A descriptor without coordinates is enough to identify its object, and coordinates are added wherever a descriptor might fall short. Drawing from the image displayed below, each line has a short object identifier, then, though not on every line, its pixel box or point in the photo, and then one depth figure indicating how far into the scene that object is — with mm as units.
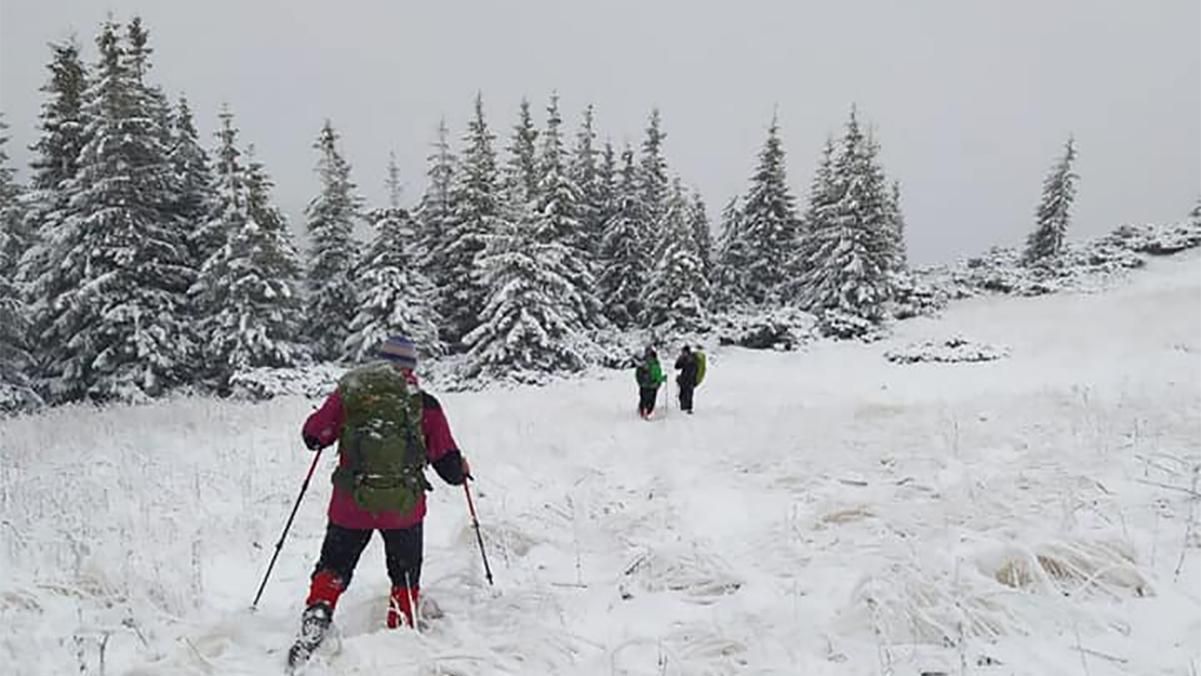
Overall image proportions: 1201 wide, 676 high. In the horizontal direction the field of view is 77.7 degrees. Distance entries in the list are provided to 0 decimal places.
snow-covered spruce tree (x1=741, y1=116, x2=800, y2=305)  39594
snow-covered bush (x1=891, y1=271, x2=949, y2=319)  37656
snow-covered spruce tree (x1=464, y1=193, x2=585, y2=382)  27953
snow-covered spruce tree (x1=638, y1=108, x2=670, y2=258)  38656
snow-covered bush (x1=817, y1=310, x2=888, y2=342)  32938
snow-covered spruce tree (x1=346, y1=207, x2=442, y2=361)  29188
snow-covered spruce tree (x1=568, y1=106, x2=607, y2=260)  38569
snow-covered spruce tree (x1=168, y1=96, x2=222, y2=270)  26188
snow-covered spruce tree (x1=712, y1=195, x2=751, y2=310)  41250
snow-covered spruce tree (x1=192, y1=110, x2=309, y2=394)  25078
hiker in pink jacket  4770
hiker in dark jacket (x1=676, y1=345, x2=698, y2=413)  15664
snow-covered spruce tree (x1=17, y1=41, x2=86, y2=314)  24297
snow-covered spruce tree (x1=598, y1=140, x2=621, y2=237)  39312
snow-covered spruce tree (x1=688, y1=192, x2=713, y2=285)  42053
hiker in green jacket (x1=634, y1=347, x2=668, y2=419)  15086
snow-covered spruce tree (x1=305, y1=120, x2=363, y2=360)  31594
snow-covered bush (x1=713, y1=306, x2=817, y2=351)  31969
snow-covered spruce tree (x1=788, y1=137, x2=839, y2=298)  37250
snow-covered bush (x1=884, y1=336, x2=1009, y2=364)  27094
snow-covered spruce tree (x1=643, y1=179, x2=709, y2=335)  33344
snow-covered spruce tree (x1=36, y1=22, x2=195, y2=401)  22531
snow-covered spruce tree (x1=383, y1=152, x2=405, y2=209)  32019
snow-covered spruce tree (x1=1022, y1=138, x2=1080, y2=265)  47406
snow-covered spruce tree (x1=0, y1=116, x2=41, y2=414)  21109
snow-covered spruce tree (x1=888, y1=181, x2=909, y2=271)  41812
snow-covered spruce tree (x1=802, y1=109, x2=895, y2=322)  34156
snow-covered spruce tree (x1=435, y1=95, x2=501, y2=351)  32594
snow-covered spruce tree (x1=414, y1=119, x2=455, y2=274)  34938
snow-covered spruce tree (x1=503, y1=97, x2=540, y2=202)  33094
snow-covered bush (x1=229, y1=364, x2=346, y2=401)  22781
